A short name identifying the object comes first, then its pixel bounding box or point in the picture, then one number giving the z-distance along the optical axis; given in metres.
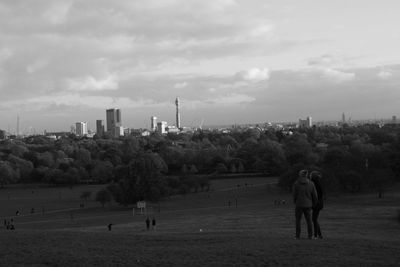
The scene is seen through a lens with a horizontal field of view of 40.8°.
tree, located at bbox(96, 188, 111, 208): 65.80
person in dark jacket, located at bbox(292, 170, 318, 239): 14.41
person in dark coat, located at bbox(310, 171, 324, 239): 14.88
